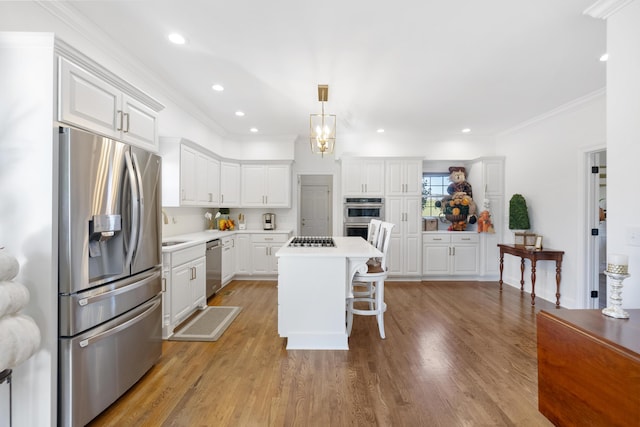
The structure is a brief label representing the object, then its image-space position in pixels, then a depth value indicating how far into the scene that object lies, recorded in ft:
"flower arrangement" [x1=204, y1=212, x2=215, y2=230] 16.30
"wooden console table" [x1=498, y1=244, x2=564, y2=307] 12.74
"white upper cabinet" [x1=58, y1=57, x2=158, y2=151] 5.22
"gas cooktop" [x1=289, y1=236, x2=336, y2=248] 10.19
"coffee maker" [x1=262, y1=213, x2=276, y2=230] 18.06
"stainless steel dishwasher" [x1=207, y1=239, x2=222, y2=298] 12.93
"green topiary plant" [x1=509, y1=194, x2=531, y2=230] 14.55
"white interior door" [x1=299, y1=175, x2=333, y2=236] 19.99
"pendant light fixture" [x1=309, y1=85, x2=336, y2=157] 10.15
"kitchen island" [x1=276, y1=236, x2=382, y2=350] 8.84
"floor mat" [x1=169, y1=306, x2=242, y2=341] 9.52
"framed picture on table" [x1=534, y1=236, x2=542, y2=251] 13.41
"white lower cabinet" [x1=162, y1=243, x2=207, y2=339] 9.49
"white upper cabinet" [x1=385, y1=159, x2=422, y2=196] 16.99
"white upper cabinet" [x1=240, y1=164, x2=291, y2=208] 17.85
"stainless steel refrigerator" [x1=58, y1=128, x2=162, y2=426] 5.17
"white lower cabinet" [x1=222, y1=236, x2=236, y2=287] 15.11
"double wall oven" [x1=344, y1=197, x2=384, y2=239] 16.97
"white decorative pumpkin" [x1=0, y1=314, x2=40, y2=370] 4.03
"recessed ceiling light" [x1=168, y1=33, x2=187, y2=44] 7.77
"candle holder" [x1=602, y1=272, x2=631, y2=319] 4.56
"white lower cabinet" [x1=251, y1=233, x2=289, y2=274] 17.02
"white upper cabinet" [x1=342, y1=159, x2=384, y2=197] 17.08
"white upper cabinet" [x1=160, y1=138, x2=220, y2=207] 11.68
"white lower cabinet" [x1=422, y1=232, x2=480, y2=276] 16.93
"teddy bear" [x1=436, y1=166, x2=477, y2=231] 17.16
